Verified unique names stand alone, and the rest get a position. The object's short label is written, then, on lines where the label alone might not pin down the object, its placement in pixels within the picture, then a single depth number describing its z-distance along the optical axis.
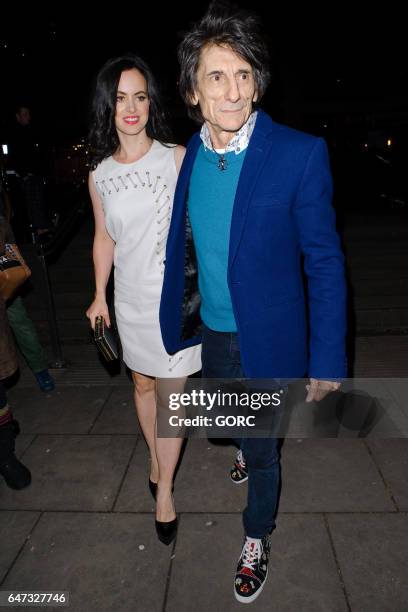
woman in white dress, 2.22
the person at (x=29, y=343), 3.90
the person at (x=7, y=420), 2.87
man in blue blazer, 1.75
